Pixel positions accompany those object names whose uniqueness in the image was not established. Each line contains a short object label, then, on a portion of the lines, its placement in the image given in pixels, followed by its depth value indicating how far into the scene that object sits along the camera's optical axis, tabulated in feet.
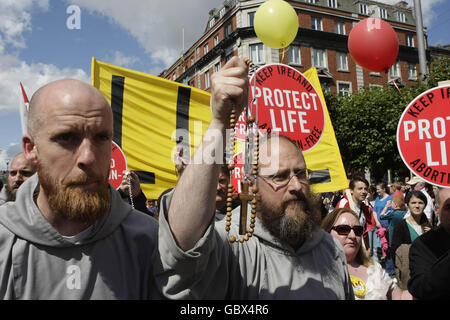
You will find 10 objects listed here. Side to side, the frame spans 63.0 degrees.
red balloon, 14.34
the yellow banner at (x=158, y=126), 14.19
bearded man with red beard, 4.19
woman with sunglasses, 8.24
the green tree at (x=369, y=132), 67.51
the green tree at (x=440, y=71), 37.91
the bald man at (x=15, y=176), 10.32
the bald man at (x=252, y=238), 3.56
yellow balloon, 13.76
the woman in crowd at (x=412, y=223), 14.47
